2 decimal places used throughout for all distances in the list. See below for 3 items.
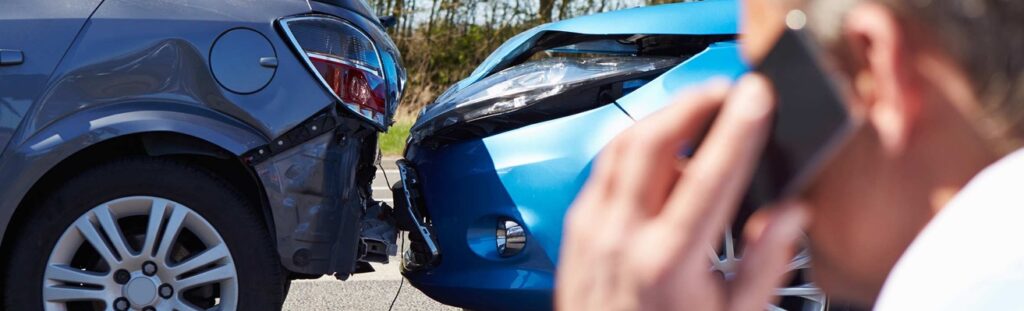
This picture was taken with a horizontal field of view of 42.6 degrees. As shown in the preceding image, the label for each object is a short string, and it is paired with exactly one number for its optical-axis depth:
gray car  3.66
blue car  3.72
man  0.64
